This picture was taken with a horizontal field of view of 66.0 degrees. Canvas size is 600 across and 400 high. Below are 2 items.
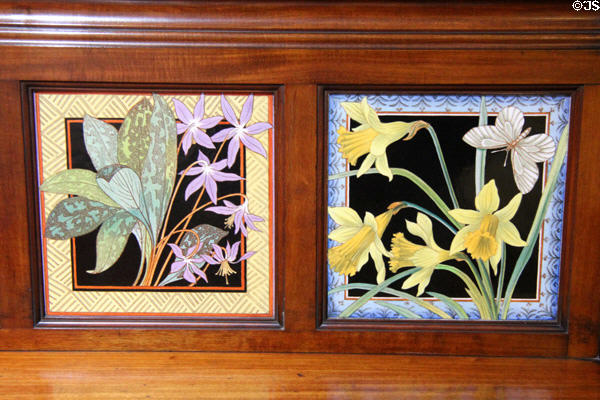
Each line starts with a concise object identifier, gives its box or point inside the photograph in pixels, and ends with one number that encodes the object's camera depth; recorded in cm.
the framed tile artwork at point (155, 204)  80
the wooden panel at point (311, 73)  75
